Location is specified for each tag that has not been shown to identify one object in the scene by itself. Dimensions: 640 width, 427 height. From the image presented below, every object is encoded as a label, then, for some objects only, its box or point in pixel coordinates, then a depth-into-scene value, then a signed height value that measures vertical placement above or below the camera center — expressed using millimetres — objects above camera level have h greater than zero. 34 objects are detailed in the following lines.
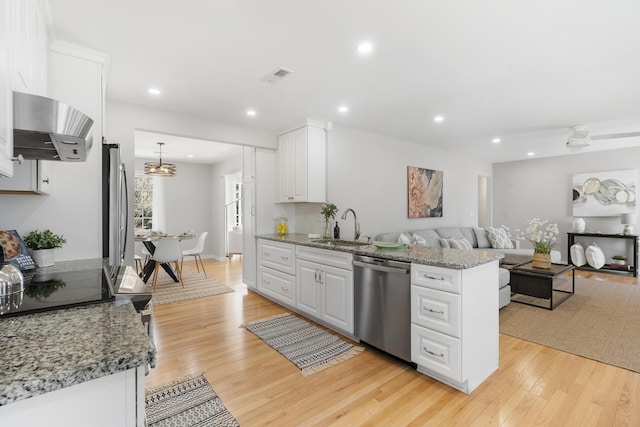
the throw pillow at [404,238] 4539 -358
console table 5551 -692
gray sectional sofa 3727 -483
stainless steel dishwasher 2359 -734
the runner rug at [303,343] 2516 -1186
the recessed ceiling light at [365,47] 2244 +1244
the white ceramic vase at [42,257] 1872 -250
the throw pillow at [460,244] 5160 -503
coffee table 3717 -867
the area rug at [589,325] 2660 -1167
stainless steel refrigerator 2182 +83
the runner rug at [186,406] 1819 -1211
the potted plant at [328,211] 3865 +48
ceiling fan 4320 +1094
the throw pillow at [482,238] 6250 -484
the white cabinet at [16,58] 1006 +640
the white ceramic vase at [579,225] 6133 -221
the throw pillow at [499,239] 6094 -493
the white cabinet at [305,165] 4086 +682
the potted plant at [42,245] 1881 -180
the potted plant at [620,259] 5750 -851
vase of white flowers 4039 -402
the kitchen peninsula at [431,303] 2066 -687
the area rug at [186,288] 4383 -1153
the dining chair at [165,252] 4932 -598
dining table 5012 -542
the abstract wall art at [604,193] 5828 +413
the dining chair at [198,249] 5846 -649
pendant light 5809 +880
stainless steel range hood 1144 +353
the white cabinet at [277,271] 3660 -710
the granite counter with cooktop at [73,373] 660 -354
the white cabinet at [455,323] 2053 -766
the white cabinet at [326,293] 2891 -798
